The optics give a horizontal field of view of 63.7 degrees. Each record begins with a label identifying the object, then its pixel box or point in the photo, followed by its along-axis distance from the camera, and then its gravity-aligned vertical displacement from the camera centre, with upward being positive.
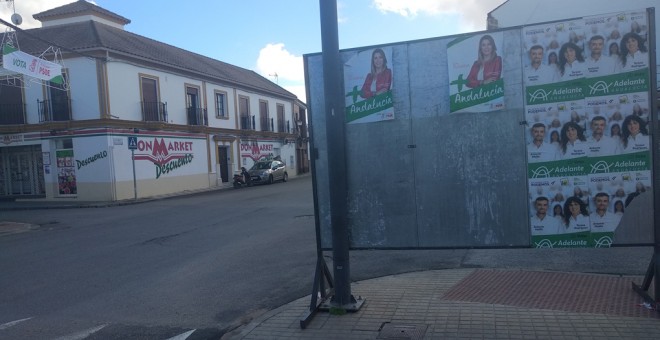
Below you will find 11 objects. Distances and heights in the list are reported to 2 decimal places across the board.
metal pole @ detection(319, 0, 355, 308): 5.34 +0.09
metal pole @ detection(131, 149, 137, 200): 25.64 -0.98
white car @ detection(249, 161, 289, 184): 33.50 -0.74
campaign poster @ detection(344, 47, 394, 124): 5.48 +0.72
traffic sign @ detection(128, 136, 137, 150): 24.31 +1.19
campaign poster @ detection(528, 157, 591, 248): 5.20 -0.61
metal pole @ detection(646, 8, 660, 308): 4.84 +0.11
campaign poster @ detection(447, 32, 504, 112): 5.19 +0.74
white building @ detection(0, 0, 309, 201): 24.70 +2.58
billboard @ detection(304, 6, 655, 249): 5.02 +0.07
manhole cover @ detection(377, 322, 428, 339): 4.76 -1.64
